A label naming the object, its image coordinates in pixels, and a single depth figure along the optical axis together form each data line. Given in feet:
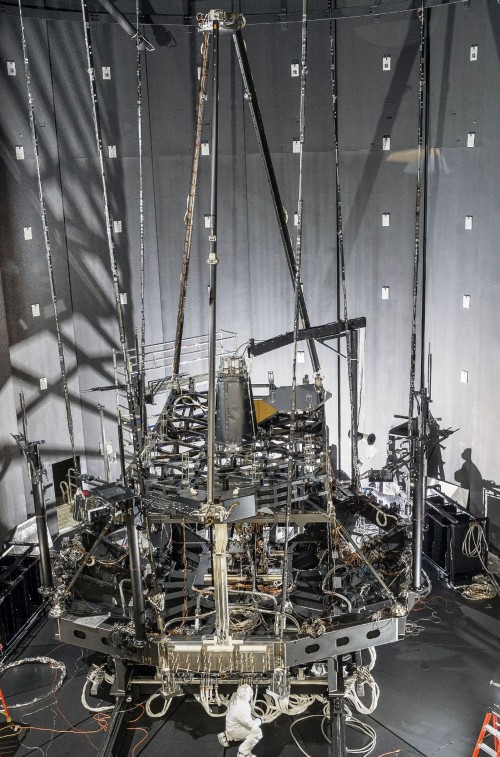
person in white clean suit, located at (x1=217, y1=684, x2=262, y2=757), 23.48
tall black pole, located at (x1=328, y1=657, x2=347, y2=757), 24.09
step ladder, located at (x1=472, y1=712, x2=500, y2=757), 21.54
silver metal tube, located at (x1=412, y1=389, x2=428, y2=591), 25.45
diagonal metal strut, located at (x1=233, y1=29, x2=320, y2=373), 30.32
